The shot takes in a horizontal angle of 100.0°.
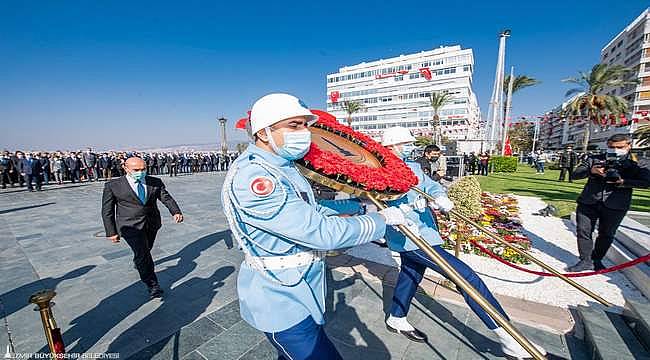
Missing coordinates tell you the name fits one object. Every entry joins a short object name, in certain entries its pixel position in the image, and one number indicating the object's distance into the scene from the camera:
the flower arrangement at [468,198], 6.81
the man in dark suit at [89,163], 18.45
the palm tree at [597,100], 27.69
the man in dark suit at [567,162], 17.41
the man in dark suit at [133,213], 3.75
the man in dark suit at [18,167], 14.38
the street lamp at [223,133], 26.00
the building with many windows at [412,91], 72.56
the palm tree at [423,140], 58.61
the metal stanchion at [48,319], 1.64
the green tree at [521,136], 76.78
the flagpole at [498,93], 33.12
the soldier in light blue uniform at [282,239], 1.54
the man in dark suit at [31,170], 13.84
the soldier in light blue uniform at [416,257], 2.58
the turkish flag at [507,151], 35.61
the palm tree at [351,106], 55.34
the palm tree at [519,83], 42.75
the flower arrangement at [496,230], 5.54
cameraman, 4.05
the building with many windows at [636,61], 44.06
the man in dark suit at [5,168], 15.13
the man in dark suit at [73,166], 17.25
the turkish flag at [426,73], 75.62
